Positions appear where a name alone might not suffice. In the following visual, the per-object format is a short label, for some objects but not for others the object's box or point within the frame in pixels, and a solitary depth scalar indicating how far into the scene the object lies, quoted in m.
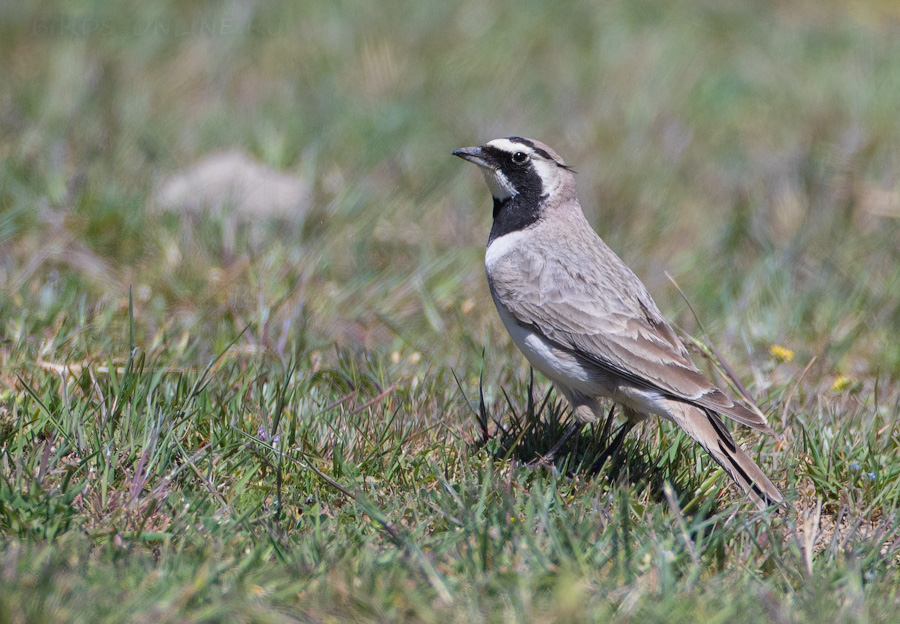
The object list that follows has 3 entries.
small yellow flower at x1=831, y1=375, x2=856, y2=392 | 9.81
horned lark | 7.78
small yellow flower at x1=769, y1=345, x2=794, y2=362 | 9.94
